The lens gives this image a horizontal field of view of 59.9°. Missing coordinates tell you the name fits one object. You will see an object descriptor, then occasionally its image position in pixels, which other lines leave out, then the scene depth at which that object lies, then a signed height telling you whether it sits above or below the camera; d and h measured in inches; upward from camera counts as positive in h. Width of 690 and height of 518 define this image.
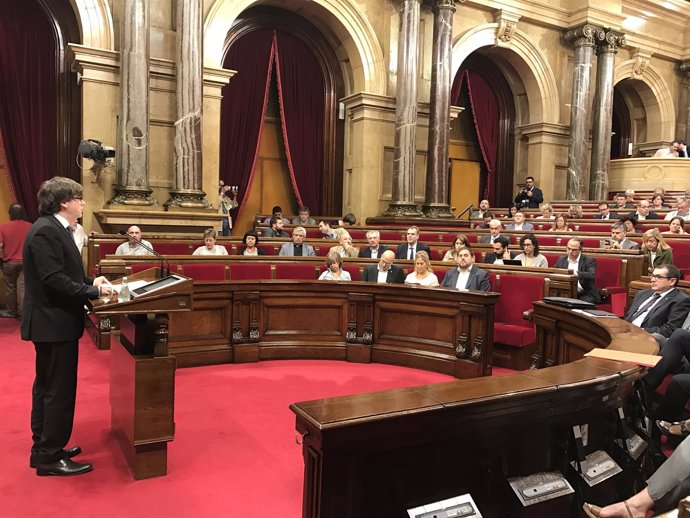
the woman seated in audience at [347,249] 286.8 -15.1
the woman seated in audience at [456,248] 246.5 -12.0
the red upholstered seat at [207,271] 233.8 -22.8
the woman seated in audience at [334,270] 223.8 -19.9
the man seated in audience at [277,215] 389.2 +0.1
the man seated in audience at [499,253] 259.5 -13.5
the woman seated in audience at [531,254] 244.2 -12.9
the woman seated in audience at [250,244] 275.5 -13.7
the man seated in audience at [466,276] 210.1 -19.7
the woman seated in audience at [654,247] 240.5 -8.3
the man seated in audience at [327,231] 350.6 -8.4
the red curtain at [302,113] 459.5 +80.7
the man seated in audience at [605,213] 408.2 +8.3
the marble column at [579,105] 528.4 +106.3
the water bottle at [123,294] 107.8 -15.1
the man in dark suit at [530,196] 500.4 +22.3
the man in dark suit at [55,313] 107.0 -19.2
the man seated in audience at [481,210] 494.0 +9.4
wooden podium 110.3 -32.5
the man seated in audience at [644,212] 386.3 +9.2
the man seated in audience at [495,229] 316.5 -3.9
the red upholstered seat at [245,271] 239.8 -22.9
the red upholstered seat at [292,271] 242.7 -22.5
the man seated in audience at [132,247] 262.1 -16.2
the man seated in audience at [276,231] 325.4 -8.7
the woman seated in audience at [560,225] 343.9 -0.7
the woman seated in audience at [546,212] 412.3 +7.8
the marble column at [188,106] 343.3 +61.8
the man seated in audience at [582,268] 228.8 -17.1
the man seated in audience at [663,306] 155.6 -21.1
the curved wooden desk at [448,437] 61.1 -24.6
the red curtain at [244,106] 439.8 +80.2
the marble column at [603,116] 541.0 +101.0
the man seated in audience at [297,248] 282.4 -15.3
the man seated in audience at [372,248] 271.3 -13.9
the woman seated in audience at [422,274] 216.4 -19.8
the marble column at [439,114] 439.8 +78.3
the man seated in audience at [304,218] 412.9 -1.5
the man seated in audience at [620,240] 273.7 -6.8
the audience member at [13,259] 270.3 -23.8
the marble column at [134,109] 327.9 +56.1
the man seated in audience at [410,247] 281.3 -13.3
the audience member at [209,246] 271.3 -15.3
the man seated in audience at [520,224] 360.8 -0.9
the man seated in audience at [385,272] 222.2 -20.1
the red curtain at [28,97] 355.9 +67.0
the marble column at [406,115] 429.7 +75.7
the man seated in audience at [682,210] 360.9 +10.8
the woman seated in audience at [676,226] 290.7 +0.6
